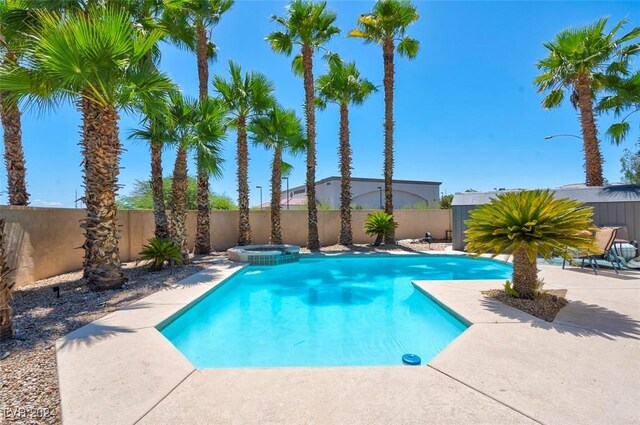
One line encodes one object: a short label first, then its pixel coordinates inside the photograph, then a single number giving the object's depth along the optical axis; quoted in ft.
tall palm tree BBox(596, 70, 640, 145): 38.04
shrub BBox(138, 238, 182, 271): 27.40
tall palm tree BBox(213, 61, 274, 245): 39.55
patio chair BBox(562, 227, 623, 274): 23.54
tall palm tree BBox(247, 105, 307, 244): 42.11
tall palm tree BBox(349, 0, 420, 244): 43.14
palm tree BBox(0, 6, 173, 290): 16.22
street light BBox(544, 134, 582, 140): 49.75
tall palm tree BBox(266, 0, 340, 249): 41.09
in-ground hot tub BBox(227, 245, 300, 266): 33.42
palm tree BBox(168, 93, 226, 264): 29.55
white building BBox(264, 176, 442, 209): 100.73
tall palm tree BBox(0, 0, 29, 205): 26.73
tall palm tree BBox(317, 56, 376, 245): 46.11
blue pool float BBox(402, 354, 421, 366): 11.87
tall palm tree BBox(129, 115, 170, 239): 29.19
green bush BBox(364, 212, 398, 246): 46.34
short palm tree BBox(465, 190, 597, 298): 14.99
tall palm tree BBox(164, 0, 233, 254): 36.05
